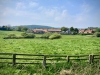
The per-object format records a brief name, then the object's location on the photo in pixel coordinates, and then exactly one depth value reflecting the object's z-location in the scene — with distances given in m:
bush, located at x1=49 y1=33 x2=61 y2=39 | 37.39
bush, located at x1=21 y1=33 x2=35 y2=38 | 39.03
